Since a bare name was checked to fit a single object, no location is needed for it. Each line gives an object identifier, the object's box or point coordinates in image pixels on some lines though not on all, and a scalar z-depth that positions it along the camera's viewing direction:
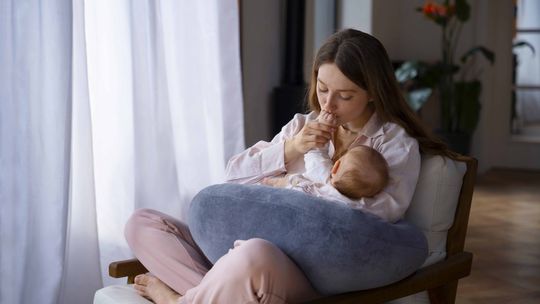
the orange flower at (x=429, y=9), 5.73
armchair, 1.89
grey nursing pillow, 1.66
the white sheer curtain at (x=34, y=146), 2.43
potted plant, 5.69
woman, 1.90
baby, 1.83
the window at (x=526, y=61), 6.52
